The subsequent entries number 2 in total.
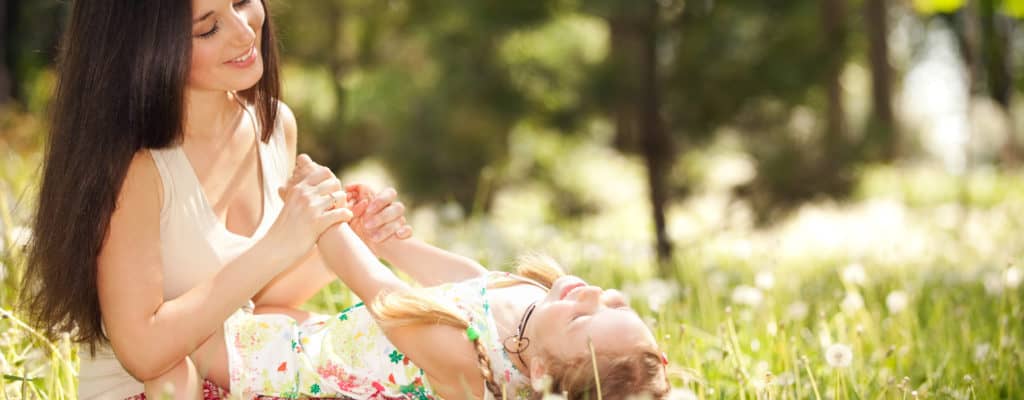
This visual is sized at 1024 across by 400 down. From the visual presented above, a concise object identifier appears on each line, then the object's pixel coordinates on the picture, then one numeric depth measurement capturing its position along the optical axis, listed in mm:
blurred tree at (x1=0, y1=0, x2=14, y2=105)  10469
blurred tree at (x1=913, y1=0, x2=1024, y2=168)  13561
